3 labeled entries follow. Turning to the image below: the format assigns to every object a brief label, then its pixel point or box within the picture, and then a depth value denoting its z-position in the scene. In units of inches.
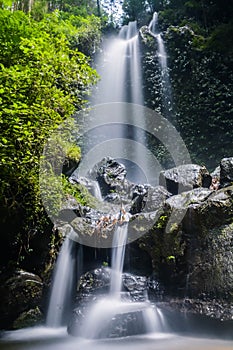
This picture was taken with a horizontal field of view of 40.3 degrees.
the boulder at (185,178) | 289.9
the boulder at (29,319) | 194.2
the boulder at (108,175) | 424.5
